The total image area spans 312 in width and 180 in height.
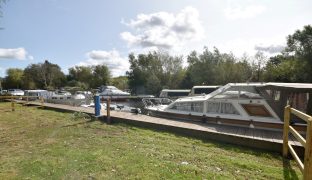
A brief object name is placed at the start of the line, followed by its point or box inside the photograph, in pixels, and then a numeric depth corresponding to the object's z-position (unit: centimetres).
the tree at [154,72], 3944
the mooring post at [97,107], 1165
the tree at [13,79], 5683
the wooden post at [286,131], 585
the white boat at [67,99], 2257
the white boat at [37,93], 2796
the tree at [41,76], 5150
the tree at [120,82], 4815
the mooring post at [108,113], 1104
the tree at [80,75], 5221
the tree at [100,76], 5131
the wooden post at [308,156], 356
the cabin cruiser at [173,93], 2751
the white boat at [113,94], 3000
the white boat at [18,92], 3682
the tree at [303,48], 2791
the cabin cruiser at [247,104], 931
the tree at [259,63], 3507
